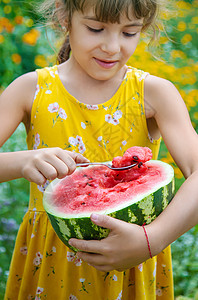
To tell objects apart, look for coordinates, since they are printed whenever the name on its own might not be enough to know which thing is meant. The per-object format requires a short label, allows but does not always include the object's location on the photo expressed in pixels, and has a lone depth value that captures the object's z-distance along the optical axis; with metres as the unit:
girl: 1.75
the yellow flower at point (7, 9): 4.54
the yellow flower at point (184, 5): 5.57
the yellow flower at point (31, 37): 4.36
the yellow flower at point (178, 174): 3.26
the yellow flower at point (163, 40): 4.30
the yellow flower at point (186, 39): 5.05
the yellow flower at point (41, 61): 3.97
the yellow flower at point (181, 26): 5.14
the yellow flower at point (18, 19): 4.49
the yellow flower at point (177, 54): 4.43
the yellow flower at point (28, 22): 4.55
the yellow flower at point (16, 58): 4.19
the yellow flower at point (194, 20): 5.43
